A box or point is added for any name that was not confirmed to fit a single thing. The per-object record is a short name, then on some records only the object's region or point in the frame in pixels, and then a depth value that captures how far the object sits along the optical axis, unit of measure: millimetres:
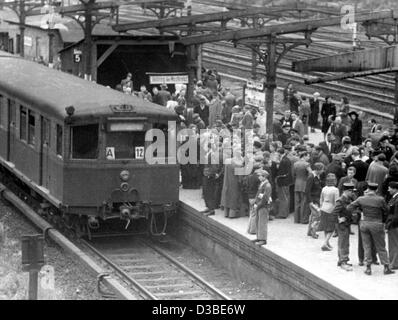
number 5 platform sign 31344
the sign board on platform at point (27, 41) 38212
